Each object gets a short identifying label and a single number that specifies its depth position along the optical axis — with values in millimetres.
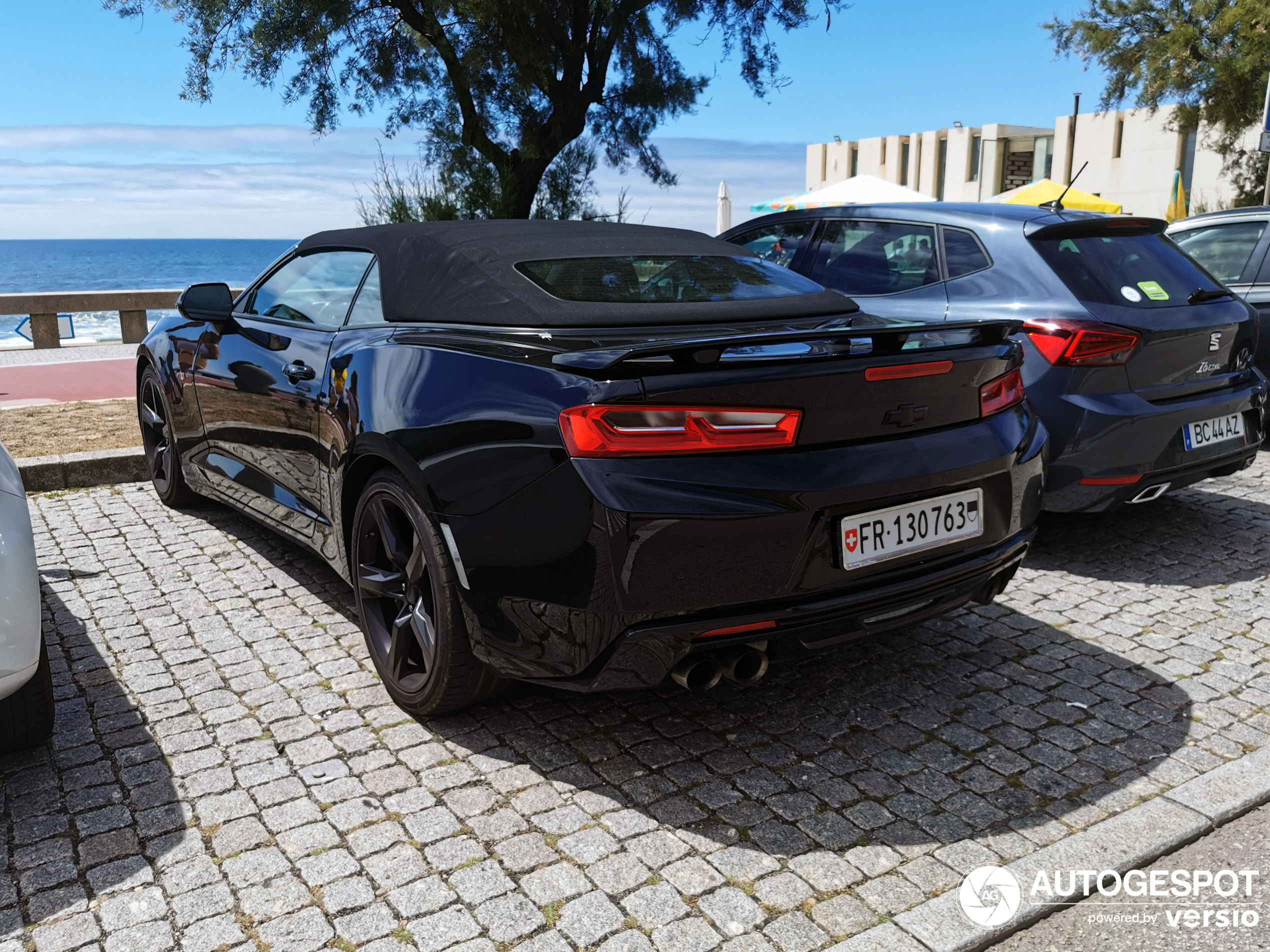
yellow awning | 18016
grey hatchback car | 4625
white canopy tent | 16609
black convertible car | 2605
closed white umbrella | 16509
